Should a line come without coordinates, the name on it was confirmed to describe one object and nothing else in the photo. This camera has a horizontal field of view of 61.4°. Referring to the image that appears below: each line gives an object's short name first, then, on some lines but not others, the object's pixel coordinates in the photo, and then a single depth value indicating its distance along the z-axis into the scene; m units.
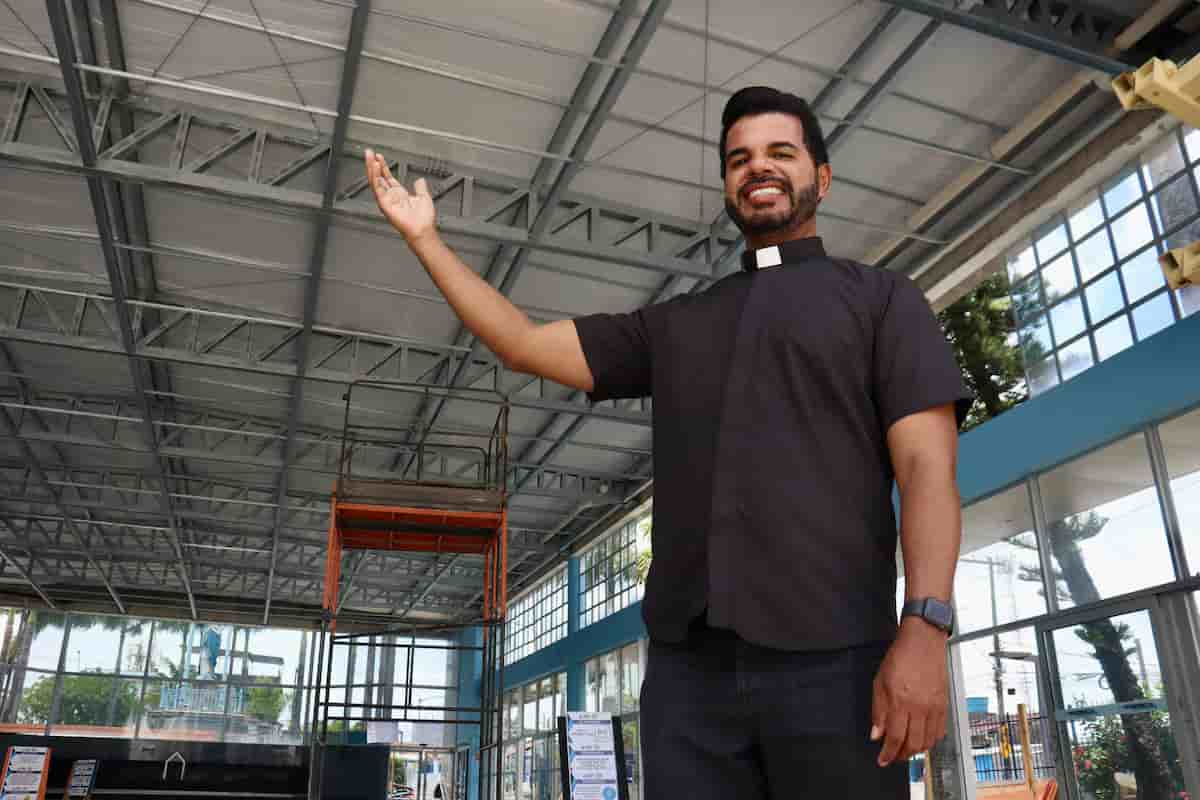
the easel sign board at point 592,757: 9.76
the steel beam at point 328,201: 7.73
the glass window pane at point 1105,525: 8.07
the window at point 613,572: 18.53
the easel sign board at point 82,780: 11.63
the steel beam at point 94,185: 7.43
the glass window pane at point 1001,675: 9.38
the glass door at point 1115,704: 7.67
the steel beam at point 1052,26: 7.12
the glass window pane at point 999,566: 9.47
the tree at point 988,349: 15.17
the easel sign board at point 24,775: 10.81
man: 1.11
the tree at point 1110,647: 7.73
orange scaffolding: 7.81
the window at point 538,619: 22.50
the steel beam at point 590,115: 7.58
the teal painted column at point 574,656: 20.19
